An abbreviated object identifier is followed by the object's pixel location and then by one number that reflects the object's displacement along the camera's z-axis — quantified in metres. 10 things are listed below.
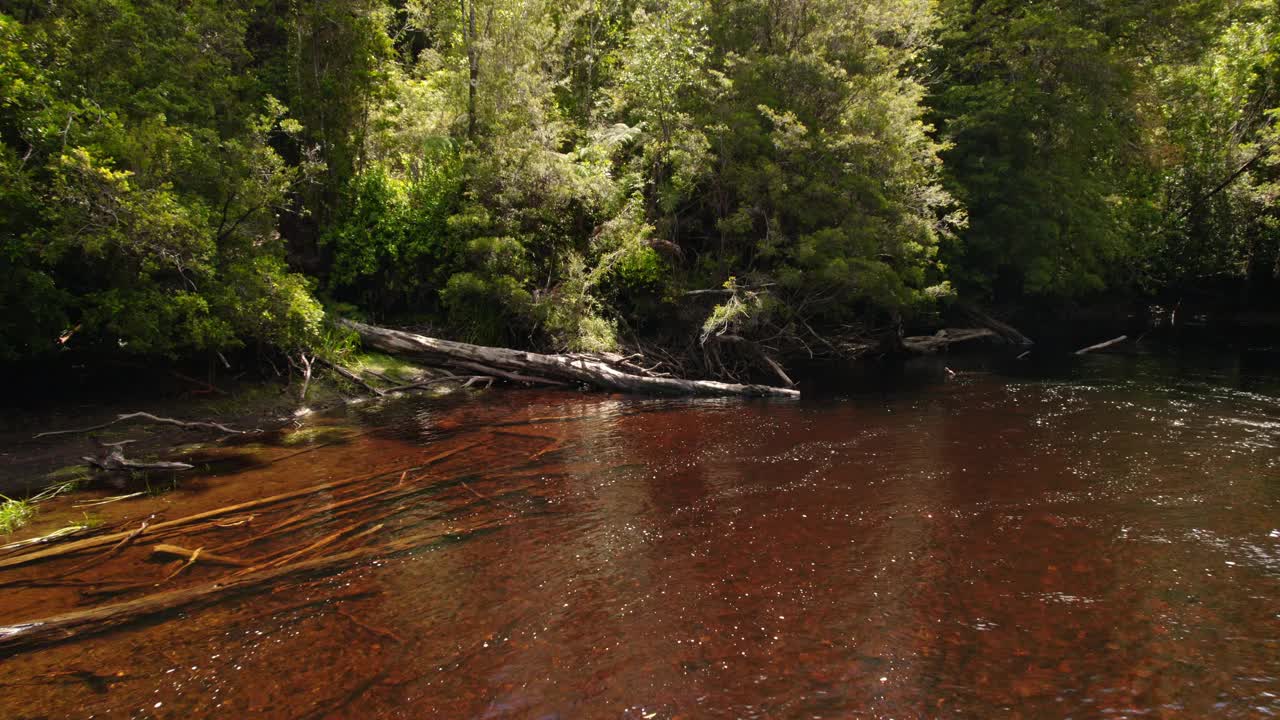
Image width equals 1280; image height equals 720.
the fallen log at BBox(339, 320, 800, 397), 15.29
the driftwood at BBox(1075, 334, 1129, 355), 20.30
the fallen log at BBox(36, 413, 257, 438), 9.94
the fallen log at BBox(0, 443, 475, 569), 6.48
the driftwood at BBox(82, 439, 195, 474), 8.95
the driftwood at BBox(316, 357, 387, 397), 14.30
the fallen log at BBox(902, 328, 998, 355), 21.89
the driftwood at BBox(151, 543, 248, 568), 6.33
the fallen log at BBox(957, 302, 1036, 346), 23.28
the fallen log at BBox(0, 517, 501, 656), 5.09
